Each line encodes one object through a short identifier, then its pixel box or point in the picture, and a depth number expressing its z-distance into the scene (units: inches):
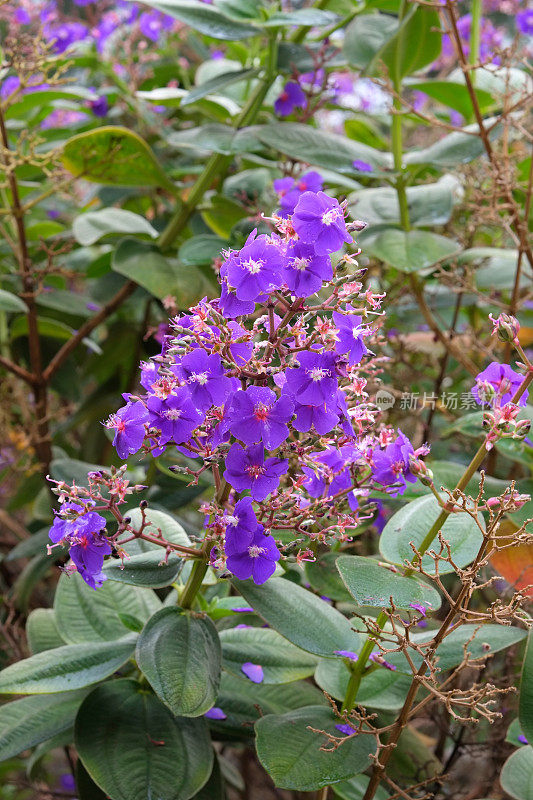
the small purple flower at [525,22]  79.6
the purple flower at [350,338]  23.5
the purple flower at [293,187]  42.2
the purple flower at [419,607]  24.5
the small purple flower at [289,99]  51.1
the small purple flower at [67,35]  70.5
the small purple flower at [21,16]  72.5
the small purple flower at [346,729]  29.6
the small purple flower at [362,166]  44.5
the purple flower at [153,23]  70.9
